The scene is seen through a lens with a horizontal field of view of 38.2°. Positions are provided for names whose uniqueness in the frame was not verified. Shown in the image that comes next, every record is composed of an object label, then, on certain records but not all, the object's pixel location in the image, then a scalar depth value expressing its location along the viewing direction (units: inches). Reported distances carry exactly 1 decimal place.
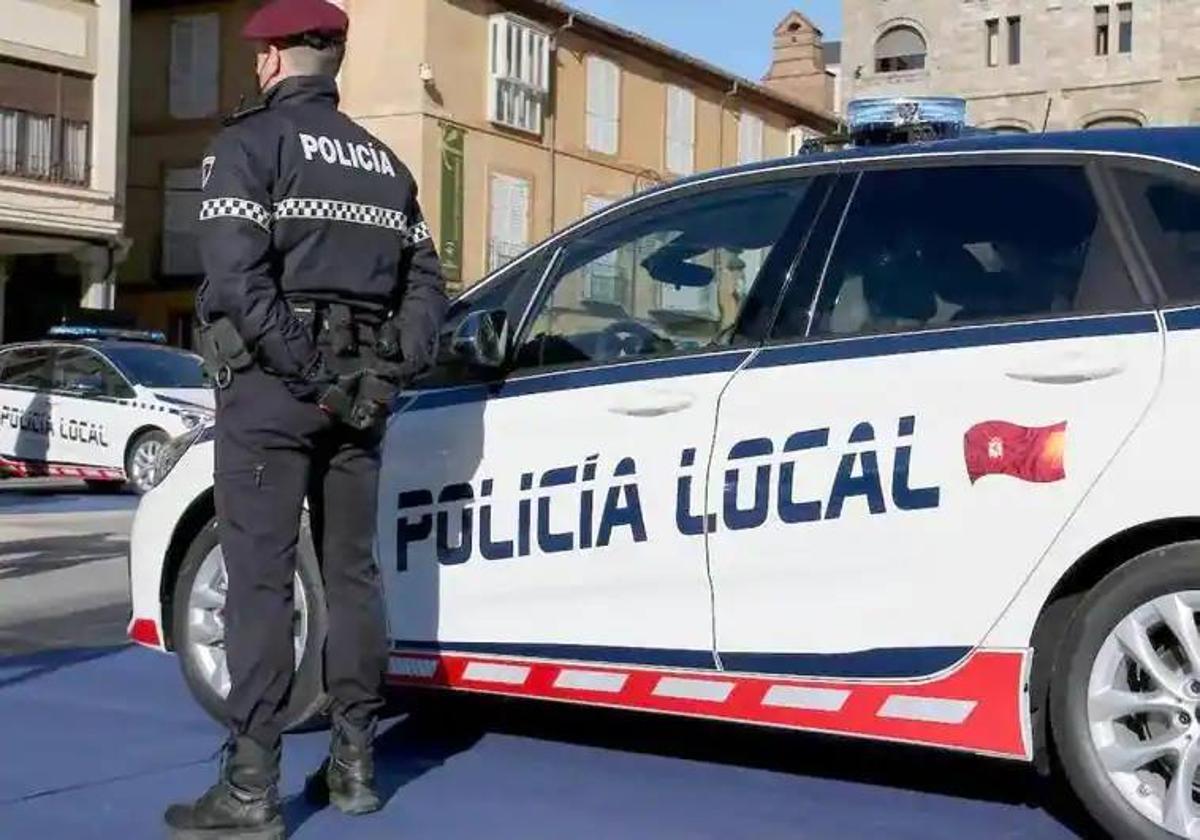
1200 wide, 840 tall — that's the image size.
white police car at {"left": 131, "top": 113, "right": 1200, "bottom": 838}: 155.3
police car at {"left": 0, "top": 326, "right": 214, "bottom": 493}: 650.2
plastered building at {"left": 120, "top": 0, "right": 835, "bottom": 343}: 1227.2
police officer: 157.5
